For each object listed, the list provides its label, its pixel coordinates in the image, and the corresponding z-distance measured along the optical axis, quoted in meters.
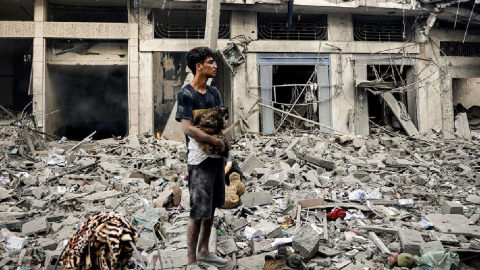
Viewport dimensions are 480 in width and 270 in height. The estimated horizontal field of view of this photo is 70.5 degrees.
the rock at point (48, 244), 3.83
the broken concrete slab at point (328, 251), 3.63
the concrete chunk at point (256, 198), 5.54
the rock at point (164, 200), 5.39
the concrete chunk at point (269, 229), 4.11
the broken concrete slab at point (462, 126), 13.32
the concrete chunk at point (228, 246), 3.71
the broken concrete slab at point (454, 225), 4.05
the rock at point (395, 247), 3.69
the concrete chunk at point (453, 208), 4.91
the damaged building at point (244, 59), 12.34
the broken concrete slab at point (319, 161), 8.29
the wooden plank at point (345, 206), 5.11
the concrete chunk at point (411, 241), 3.54
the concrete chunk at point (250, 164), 8.00
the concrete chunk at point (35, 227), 4.35
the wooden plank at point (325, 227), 4.14
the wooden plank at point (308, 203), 5.19
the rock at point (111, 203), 5.55
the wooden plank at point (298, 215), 4.51
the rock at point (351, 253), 3.64
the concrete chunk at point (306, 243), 3.52
